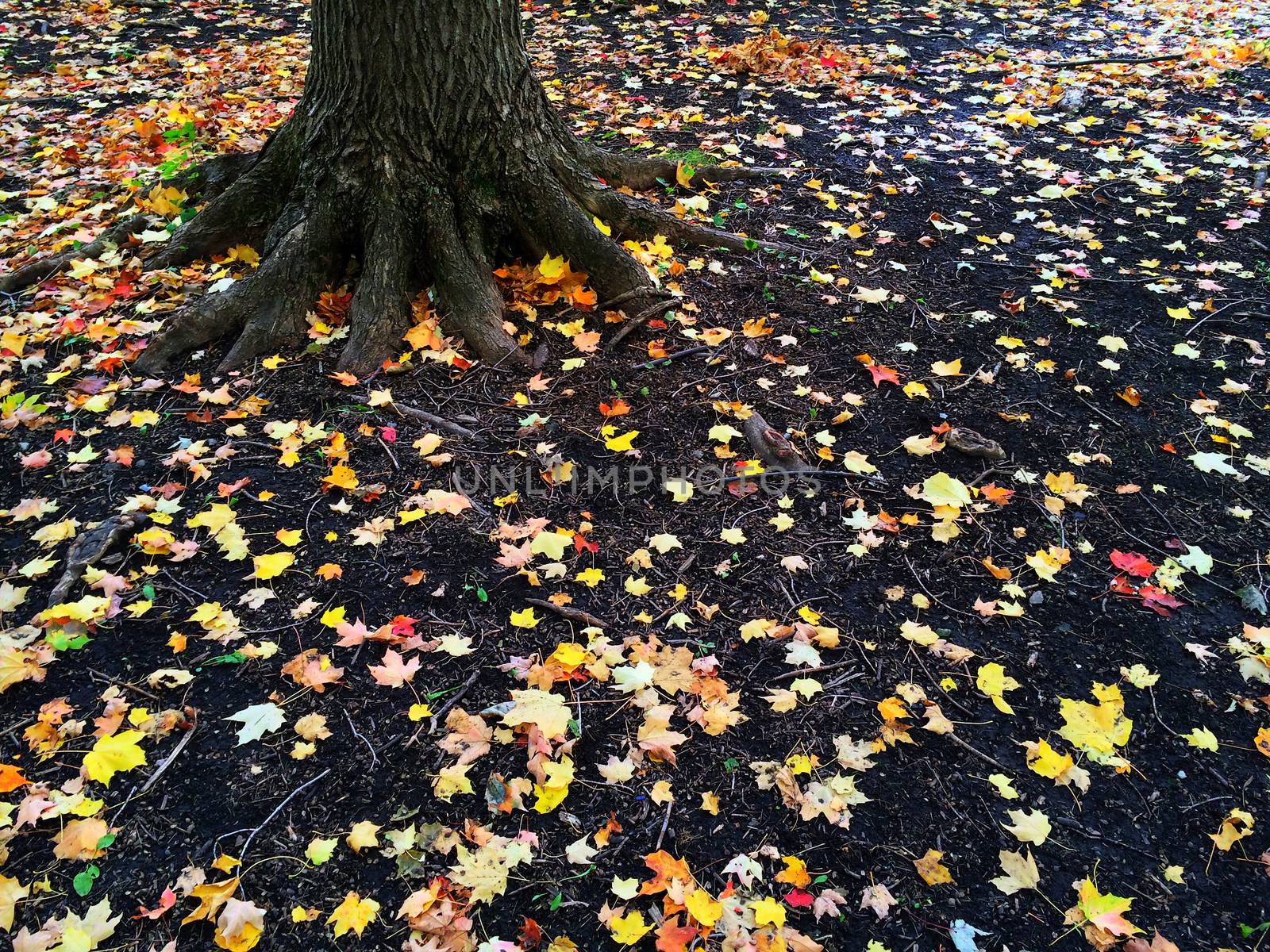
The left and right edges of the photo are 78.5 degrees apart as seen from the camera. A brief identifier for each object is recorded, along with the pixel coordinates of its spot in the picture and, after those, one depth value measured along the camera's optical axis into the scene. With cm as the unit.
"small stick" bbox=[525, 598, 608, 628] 290
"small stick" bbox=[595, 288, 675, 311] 427
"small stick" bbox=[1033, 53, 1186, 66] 779
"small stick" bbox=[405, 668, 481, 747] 255
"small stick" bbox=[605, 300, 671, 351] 413
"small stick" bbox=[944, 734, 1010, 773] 249
